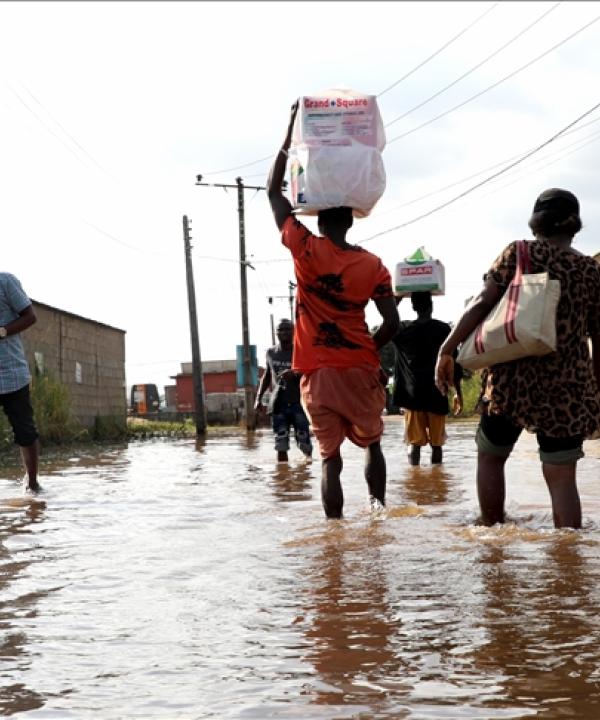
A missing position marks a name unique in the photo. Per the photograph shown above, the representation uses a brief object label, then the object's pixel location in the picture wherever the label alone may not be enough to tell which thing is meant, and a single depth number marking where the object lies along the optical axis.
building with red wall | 60.44
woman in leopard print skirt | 4.60
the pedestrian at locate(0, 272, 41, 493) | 7.29
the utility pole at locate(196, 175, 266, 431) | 33.88
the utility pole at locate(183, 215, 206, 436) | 31.56
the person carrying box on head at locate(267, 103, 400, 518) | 5.26
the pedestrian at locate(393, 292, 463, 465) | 9.36
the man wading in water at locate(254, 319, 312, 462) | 11.09
